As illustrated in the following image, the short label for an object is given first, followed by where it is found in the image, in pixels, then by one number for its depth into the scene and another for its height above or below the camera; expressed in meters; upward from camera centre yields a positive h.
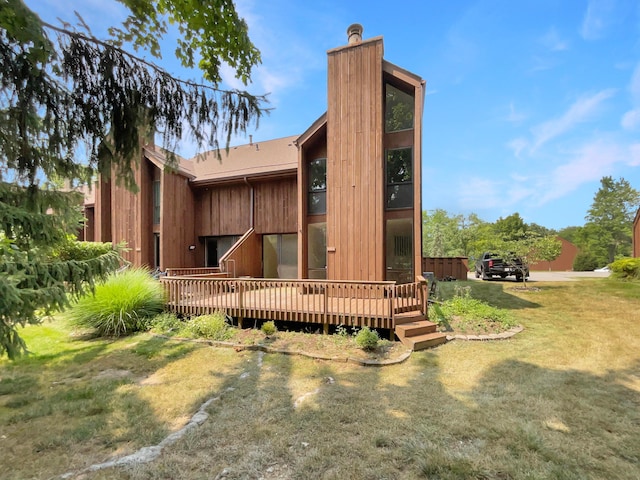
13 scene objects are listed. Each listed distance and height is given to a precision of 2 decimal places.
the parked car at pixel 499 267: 15.66 -1.43
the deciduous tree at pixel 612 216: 36.94 +3.45
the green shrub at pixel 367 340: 5.86 -1.95
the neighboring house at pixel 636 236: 20.98 +0.36
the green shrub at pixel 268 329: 6.80 -2.00
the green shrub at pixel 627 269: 14.09 -1.34
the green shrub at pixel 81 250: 5.08 -0.12
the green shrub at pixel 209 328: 6.94 -2.07
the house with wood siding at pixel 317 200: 9.19 +1.74
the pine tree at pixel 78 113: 2.67 +1.47
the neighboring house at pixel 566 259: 31.77 -1.88
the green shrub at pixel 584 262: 29.28 -2.10
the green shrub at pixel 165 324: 7.46 -2.11
